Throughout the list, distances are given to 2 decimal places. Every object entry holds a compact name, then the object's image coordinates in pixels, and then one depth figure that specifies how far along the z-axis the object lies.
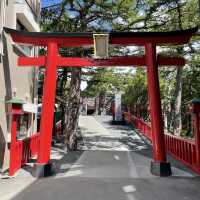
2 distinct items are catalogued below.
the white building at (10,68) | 11.30
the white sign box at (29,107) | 11.02
